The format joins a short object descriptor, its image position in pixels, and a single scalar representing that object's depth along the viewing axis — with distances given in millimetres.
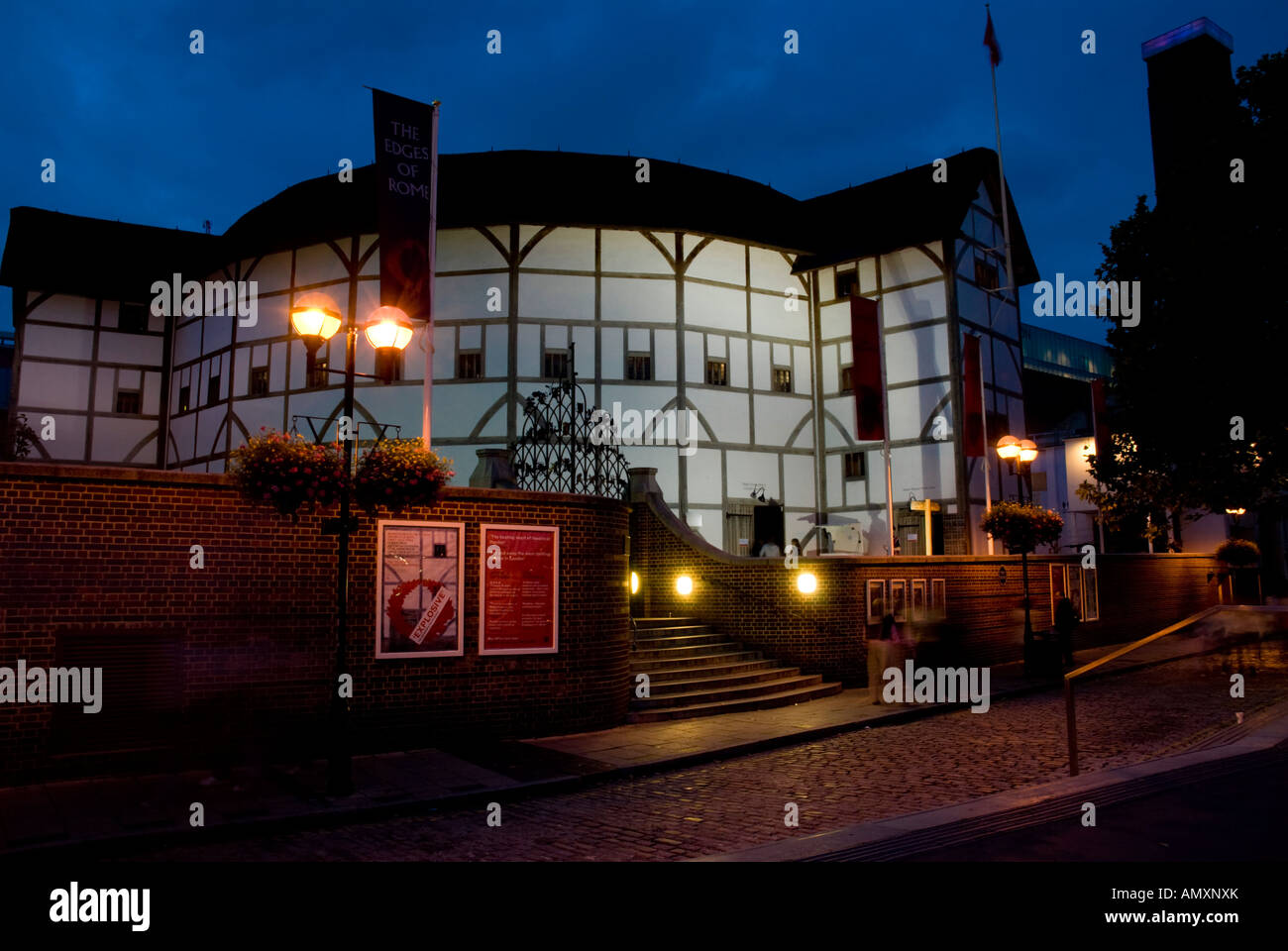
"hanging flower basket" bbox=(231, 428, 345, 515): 9008
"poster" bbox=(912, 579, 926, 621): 17422
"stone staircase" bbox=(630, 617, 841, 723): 13500
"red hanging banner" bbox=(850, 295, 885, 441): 22125
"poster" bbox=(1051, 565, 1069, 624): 21812
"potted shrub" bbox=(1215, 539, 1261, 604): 28094
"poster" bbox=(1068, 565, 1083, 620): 22328
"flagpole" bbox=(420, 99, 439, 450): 12336
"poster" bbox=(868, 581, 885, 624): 16656
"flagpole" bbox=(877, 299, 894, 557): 20484
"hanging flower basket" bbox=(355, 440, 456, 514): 9320
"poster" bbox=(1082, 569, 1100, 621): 22750
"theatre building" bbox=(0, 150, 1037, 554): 24359
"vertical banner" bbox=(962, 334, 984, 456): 24438
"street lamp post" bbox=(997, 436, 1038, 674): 17422
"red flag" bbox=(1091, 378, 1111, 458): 25219
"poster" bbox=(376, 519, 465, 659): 10898
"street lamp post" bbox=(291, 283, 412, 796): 8453
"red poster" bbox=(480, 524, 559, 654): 11609
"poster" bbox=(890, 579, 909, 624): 17062
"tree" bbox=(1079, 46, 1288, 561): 18109
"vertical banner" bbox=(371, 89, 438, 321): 12969
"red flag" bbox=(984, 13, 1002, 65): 25000
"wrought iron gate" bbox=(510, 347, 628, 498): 17391
